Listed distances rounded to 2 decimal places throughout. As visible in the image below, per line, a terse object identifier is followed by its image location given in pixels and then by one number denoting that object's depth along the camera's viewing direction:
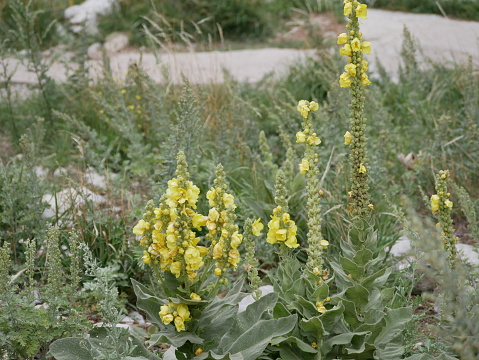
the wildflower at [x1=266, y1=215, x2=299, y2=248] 2.39
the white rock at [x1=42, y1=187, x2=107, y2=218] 3.75
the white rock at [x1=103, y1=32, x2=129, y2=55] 8.73
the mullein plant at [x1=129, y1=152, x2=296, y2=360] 2.11
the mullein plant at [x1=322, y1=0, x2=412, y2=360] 2.41
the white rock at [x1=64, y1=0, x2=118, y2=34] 9.18
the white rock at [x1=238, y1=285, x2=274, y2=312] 3.08
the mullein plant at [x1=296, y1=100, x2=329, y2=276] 2.44
